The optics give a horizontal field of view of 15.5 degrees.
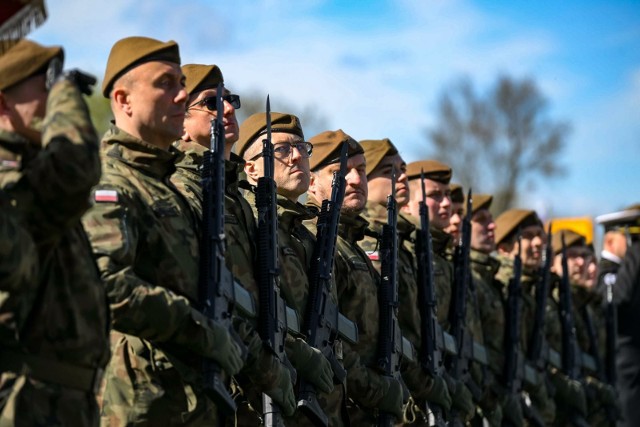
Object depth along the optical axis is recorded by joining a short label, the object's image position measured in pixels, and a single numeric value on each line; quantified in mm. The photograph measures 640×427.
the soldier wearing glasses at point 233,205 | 10081
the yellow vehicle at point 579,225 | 40061
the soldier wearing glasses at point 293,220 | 11263
